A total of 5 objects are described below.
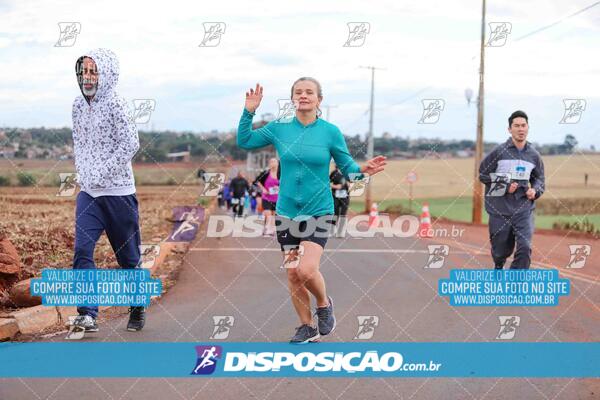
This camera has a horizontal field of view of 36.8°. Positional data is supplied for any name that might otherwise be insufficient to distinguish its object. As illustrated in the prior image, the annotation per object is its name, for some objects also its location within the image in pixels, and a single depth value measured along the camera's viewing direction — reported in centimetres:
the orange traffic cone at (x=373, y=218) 2516
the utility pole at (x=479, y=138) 3136
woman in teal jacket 688
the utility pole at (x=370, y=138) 4709
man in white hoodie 738
